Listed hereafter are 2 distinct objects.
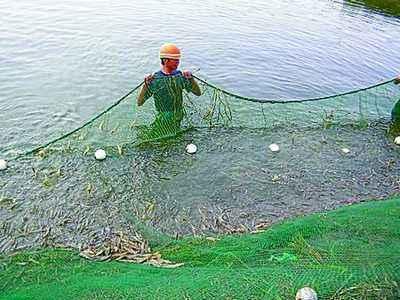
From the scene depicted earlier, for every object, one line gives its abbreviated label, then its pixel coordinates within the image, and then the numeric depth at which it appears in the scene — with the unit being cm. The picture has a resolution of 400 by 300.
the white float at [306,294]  289
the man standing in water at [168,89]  682
